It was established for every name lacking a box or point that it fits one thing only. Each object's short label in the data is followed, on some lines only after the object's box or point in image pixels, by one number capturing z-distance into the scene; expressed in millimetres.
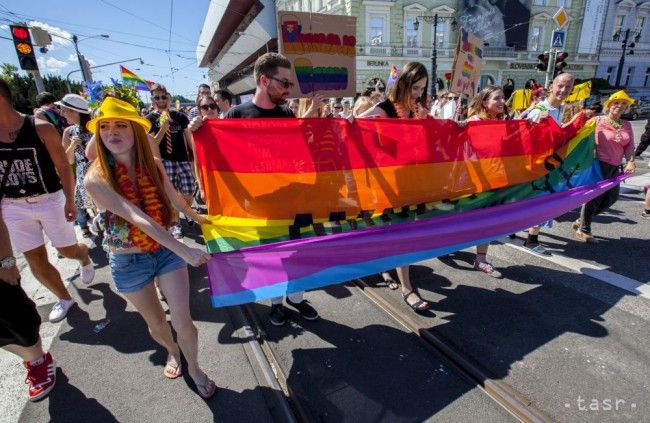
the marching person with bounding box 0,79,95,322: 2762
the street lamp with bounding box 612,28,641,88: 32500
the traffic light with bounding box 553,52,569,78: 10641
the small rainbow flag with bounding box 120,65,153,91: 7543
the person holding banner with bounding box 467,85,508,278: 3752
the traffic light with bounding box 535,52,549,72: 11042
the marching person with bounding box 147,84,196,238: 4512
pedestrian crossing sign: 9852
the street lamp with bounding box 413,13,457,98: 28116
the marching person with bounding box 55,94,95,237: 4457
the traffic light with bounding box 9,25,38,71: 8219
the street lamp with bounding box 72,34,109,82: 17531
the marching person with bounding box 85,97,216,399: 1987
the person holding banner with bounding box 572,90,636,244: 4273
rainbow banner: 2445
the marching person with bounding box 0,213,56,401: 2203
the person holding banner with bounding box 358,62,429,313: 3039
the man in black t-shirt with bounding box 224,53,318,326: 2627
